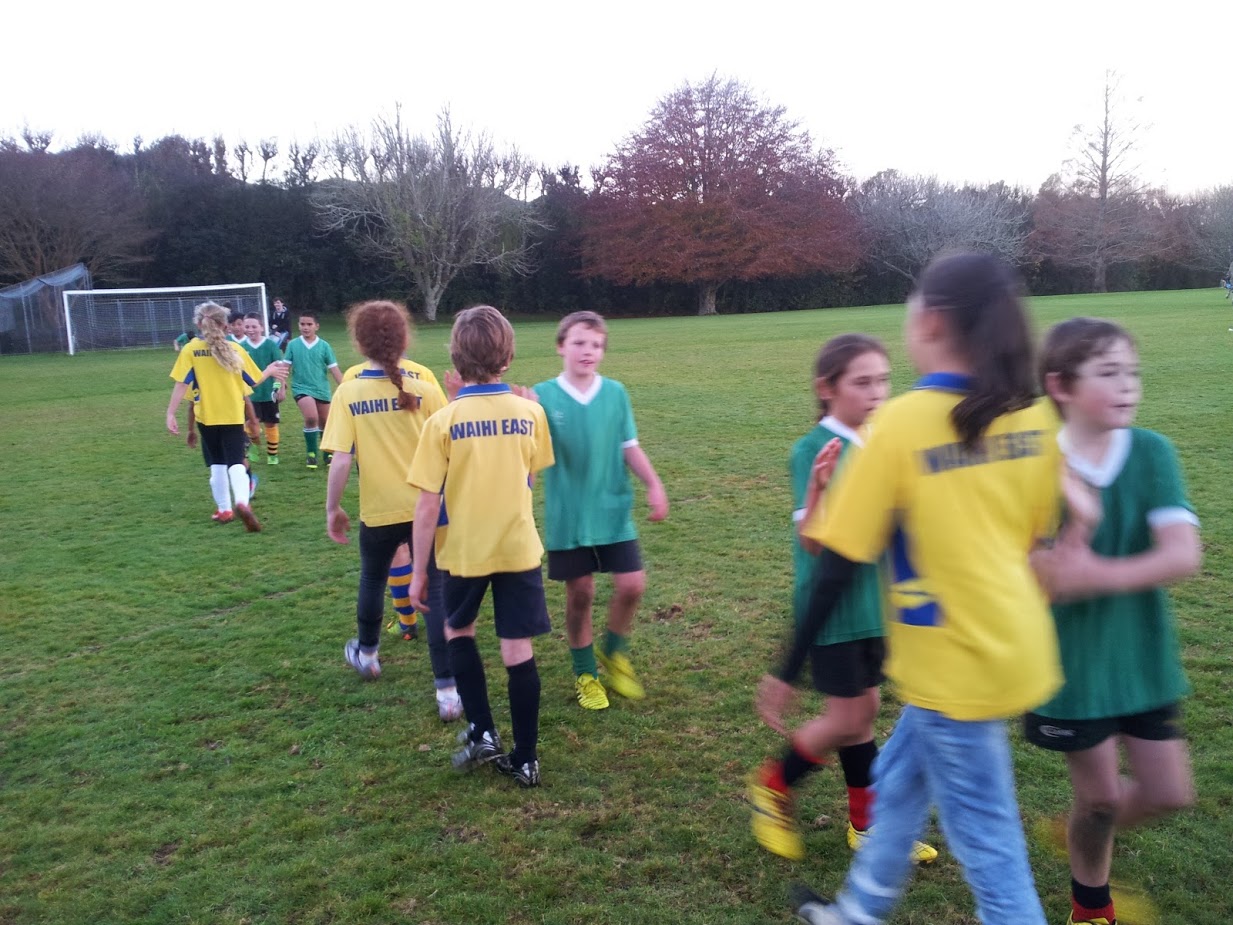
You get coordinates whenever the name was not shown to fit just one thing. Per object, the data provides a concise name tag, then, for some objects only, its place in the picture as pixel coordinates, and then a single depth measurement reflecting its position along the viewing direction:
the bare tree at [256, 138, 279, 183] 49.09
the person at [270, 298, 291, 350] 20.92
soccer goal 33.44
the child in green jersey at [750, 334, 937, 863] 2.92
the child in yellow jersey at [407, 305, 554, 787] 3.64
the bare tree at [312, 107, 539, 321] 44.09
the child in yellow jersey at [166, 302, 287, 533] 8.13
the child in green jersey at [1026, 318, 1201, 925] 2.42
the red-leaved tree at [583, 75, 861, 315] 50.34
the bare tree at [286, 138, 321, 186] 47.91
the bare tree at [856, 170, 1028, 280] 54.38
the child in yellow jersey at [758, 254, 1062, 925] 2.04
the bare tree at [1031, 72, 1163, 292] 56.22
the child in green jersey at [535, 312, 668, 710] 4.29
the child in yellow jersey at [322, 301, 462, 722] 4.52
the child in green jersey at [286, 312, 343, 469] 11.12
